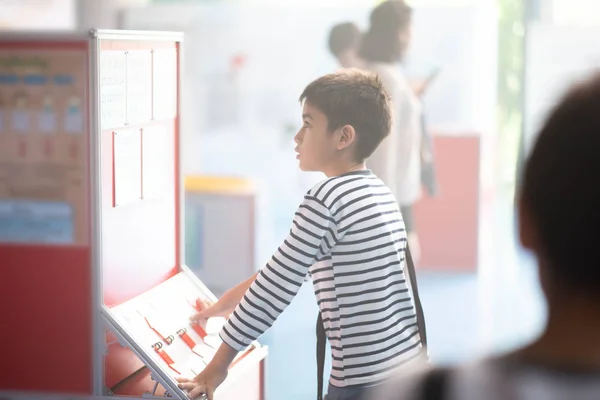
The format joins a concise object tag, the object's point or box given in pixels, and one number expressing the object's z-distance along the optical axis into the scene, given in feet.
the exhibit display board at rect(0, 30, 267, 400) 7.55
